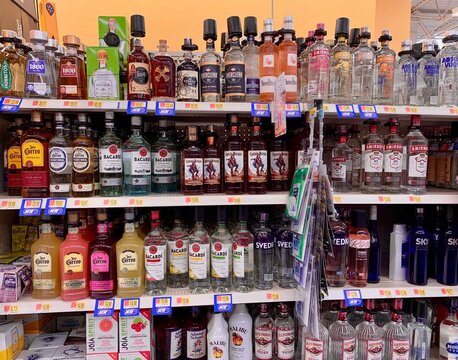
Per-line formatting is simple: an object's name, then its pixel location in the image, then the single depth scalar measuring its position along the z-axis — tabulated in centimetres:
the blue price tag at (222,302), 169
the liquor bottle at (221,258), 176
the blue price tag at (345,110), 169
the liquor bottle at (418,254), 185
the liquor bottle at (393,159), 183
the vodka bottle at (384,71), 185
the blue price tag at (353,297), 175
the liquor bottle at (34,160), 166
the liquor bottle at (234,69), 172
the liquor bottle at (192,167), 173
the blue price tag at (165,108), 164
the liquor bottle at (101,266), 169
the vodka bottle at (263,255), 179
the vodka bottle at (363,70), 184
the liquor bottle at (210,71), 173
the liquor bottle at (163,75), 173
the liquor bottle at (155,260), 171
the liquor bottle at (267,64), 174
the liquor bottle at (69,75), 167
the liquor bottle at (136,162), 172
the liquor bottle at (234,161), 175
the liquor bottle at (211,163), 177
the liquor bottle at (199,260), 176
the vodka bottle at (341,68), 179
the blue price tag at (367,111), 170
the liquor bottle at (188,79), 173
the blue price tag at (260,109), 167
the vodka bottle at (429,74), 189
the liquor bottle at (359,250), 183
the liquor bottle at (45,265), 169
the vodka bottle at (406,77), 188
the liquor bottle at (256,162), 176
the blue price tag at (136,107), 162
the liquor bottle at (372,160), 183
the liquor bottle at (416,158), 182
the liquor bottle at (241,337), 181
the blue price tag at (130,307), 164
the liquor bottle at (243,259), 175
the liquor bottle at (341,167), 188
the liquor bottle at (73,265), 167
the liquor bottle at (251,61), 177
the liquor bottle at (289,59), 174
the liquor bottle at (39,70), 165
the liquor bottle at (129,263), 171
